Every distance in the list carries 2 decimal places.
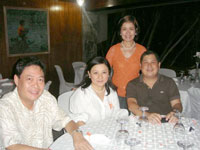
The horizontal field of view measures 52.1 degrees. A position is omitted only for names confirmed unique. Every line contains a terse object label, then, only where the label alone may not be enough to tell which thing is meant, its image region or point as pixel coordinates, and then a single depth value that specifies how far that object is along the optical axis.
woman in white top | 2.02
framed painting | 5.78
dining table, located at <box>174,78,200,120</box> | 2.75
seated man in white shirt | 1.42
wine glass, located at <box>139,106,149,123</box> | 1.88
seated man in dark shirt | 2.38
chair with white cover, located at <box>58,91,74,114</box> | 2.40
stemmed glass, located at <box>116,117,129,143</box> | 1.56
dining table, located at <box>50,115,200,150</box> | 1.50
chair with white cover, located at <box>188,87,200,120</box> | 2.69
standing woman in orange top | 2.72
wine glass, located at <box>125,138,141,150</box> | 1.42
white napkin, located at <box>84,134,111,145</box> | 1.54
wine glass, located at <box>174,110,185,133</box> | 1.67
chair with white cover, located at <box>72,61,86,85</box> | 5.10
